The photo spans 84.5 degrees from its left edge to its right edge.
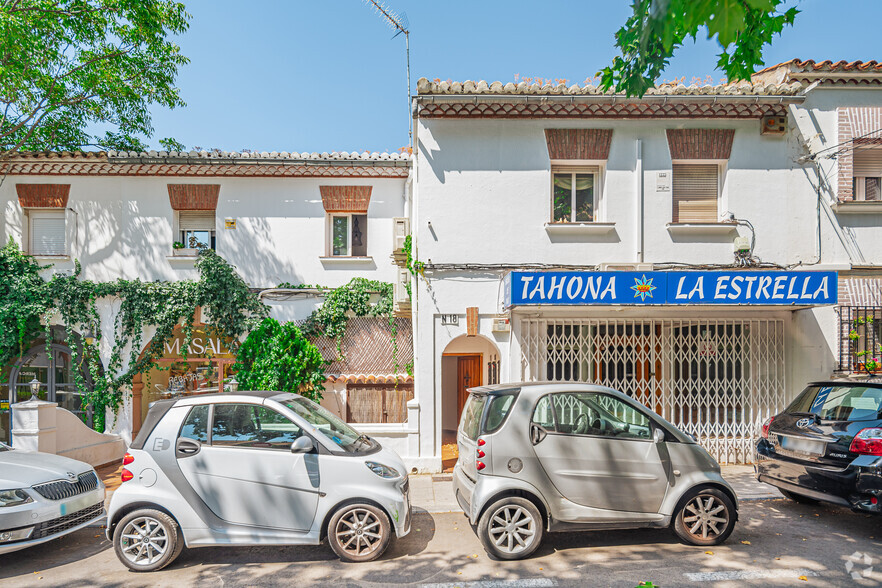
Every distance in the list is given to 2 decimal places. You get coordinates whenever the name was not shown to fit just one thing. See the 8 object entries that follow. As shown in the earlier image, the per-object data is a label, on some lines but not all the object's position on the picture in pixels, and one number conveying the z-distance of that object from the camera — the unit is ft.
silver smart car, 15.87
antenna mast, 30.48
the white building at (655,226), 26.96
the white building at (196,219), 34.63
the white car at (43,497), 15.42
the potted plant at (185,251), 35.09
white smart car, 15.38
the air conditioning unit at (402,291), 29.50
